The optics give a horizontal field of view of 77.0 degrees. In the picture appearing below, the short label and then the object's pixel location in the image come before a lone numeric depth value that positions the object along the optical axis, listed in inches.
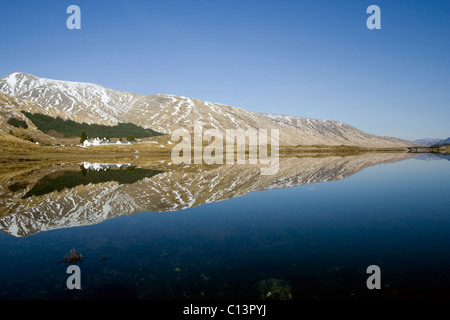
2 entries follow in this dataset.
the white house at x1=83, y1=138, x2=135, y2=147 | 5732.3
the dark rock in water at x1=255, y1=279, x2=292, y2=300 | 397.7
